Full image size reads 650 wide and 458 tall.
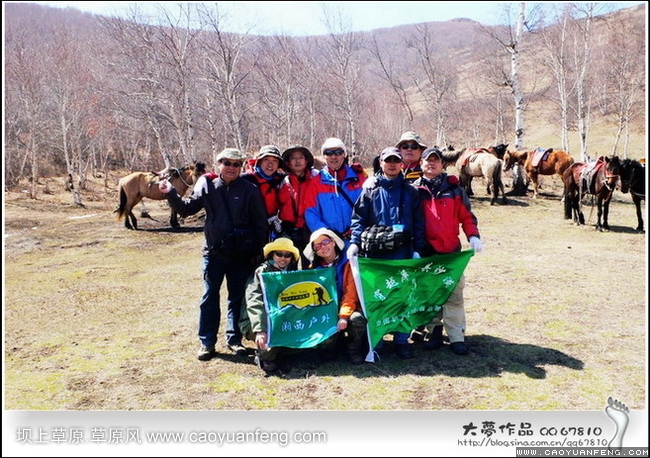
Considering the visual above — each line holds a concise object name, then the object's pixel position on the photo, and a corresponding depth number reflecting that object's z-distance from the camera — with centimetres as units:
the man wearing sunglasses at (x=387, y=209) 408
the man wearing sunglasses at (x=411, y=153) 440
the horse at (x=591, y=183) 984
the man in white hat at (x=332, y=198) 436
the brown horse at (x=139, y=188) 1267
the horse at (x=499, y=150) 1642
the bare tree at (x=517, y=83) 1556
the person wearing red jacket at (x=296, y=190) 448
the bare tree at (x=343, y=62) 2059
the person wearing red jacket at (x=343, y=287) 413
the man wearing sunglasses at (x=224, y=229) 419
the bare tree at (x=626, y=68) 2520
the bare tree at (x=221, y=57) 1519
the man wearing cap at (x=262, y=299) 402
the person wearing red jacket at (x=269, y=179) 444
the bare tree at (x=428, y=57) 2117
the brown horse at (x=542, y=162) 1489
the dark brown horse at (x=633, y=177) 978
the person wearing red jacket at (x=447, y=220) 422
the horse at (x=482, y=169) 1404
